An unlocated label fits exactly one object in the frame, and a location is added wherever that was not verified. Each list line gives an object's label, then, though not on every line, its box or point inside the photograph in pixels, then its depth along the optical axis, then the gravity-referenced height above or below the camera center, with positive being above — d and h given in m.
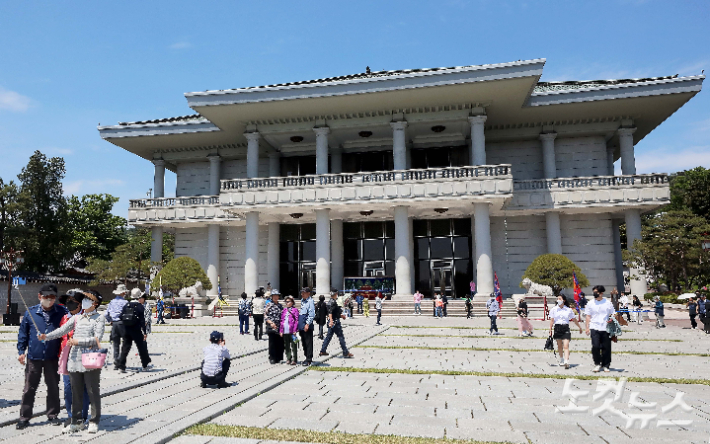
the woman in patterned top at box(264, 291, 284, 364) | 12.23 -1.53
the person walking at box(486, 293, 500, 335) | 18.84 -1.79
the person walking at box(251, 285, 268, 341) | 17.30 -1.47
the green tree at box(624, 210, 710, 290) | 29.52 +0.78
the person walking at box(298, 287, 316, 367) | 12.05 -1.40
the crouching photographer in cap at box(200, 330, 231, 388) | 9.30 -1.81
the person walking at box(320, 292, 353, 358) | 13.15 -1.61
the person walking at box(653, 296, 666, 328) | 21.81 -2.33
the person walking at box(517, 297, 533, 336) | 18.20 -2.26
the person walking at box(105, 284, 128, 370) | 11.45 -1.09
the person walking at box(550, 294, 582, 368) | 11.48 -1.43
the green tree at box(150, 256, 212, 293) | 31.42 -0.33
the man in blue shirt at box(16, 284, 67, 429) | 6.84 -1.11
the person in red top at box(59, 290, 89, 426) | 6.70 -0.68
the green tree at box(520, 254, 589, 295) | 26.78 -0.52
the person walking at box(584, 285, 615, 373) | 10.94 -1.50
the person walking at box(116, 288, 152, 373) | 11.20 -1.43
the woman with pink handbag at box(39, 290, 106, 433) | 6.44 -1.15
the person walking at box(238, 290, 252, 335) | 19.83 -1.75
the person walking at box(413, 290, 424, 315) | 29.28 -2.27
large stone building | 30.55 +6.04
